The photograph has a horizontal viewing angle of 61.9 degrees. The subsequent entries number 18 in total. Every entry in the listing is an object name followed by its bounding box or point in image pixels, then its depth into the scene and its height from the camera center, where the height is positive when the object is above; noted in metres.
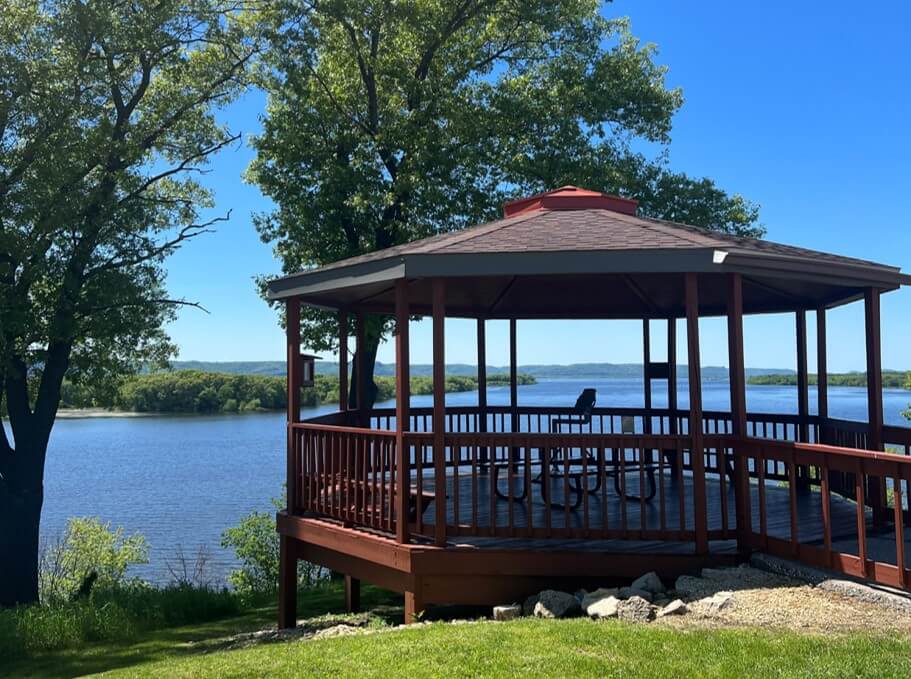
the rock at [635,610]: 5.11 -1.63
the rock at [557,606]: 5.57 -1.73
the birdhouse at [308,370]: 8.01 +0.06
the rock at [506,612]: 5.73 -1.82
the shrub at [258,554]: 16.52 -4.11
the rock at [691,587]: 5.43 -1.57
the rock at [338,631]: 6.53 -2.27
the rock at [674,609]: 5.11 -1.61
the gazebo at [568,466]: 5.90 -0.79
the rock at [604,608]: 5.25 -1.66
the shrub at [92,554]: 17.12 -4.19
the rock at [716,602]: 5.05 -1.57
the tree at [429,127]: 14.76 +5.04
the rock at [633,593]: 5.50 -1.62
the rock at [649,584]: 5.61 -1.58
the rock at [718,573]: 5.66 -1.53
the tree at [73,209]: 12.35 +2.88
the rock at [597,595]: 5.54 -1.66
